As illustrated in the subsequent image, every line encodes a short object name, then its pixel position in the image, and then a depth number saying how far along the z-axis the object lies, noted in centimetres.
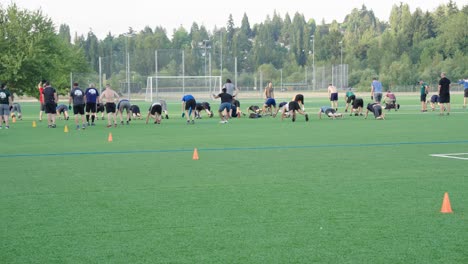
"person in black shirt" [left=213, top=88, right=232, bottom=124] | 2875
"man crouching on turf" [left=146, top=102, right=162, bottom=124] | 2844
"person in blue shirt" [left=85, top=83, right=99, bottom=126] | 2594
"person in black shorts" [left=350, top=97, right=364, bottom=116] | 3212
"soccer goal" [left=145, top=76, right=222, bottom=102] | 5775
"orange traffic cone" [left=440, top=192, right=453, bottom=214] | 779
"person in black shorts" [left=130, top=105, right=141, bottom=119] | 3219
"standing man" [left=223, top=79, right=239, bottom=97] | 3238
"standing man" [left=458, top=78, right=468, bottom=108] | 3797
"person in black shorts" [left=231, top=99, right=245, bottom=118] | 3309
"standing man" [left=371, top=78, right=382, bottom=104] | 3253
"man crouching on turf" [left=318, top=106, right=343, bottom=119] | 2995
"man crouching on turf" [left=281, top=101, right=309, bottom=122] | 2809
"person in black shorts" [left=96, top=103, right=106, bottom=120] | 3276
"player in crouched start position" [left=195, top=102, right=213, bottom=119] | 3195
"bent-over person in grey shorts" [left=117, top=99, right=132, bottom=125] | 2824
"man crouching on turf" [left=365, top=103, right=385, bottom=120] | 2880
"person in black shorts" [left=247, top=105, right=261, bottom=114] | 3294
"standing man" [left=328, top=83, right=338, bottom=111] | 3634
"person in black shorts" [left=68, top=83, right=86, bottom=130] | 2555
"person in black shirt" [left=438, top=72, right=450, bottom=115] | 2972
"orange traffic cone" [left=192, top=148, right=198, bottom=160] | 1401
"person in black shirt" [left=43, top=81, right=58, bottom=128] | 2589
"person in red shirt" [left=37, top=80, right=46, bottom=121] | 3148
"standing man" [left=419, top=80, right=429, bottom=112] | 3581
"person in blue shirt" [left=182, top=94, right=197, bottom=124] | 2867
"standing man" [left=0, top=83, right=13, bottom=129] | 2609
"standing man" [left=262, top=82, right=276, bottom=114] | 3209
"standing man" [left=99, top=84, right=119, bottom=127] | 2552
